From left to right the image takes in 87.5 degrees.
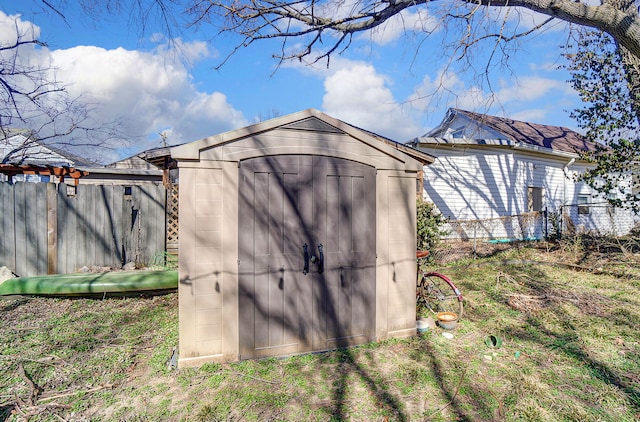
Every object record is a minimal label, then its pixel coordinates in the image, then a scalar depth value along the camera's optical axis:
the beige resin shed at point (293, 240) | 3.50
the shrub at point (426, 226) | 7.12
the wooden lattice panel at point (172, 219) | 8.52
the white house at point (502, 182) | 11.34
